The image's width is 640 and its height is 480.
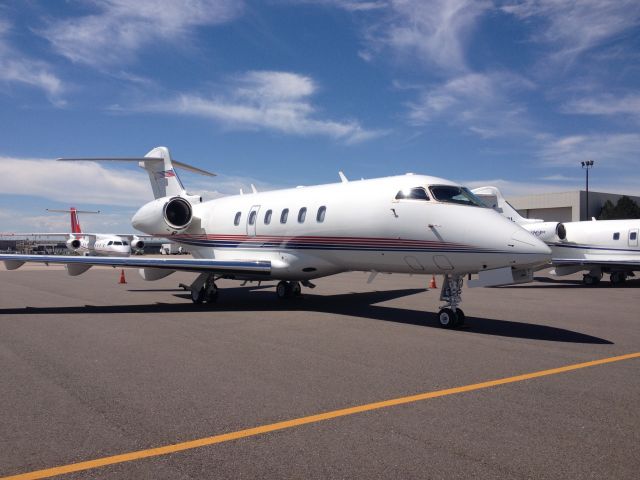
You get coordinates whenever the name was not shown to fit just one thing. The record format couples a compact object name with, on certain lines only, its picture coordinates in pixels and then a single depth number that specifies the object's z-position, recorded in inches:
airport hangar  2310.5
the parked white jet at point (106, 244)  1784.0
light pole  2432.3
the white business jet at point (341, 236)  350.0
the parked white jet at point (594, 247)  833.5
